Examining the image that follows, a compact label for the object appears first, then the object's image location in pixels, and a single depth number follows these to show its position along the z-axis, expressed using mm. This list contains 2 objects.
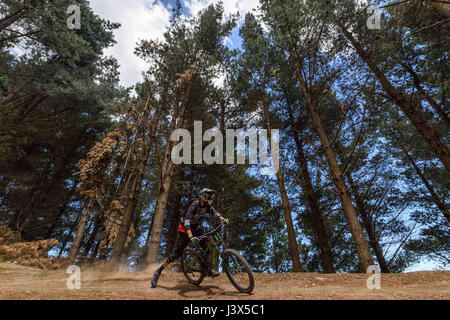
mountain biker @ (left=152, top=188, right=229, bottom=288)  4766
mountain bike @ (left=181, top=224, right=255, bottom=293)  4070
